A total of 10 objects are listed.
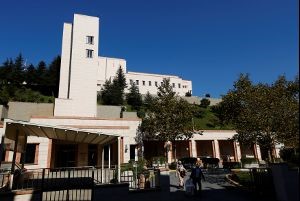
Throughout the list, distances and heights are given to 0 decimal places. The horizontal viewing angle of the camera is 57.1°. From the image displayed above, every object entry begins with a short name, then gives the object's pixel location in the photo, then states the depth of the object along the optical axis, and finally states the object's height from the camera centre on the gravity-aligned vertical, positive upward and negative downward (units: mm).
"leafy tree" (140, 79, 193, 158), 33250 +5610
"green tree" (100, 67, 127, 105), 63625 +17386
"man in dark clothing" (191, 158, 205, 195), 14916 -476
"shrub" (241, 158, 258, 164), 29250 +578
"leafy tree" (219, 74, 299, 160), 17922 +3646
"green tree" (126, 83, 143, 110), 67812 +16842
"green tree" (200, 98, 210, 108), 77750 +17707
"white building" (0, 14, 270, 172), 30292 +5414
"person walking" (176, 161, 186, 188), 17445 -418
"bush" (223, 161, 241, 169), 29375 +115
